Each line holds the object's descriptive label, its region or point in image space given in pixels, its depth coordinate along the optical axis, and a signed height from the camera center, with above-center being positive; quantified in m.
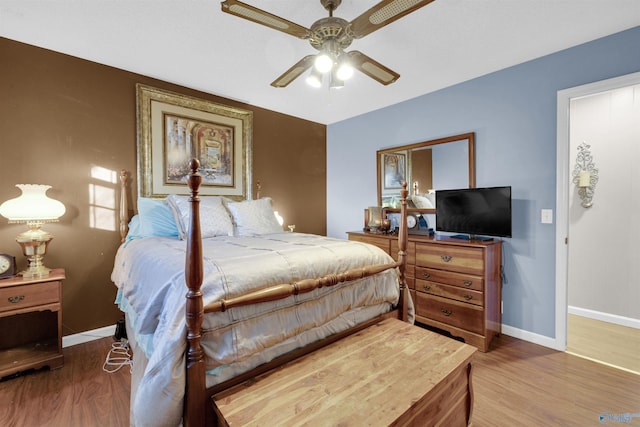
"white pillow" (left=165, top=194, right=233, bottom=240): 2.51 -0.05
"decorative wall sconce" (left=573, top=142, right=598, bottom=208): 3.07 +0.38
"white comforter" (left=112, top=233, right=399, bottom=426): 1.10 -0.49
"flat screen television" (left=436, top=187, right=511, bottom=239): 2.49 -0.02
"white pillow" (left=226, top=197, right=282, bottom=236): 2.80 -0.08
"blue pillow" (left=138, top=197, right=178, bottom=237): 2.55 -0.09
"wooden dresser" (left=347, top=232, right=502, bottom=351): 2.42 -0.68
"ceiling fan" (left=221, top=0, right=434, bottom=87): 1.46 +1.04
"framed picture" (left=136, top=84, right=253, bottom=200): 2.93 +0.76
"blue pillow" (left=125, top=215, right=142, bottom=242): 2.61 -0.17
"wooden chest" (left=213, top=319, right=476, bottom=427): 1.06 -0.76
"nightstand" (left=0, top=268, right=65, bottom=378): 1.99 -0.93
